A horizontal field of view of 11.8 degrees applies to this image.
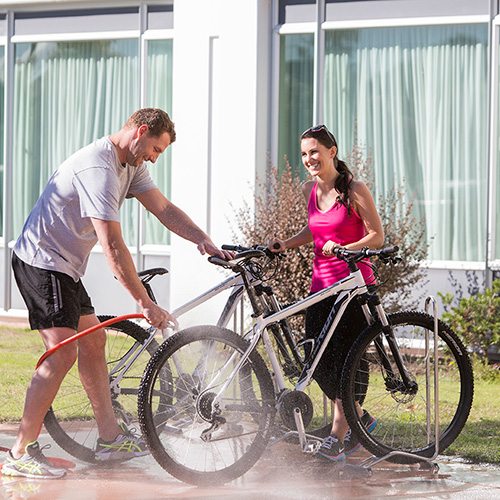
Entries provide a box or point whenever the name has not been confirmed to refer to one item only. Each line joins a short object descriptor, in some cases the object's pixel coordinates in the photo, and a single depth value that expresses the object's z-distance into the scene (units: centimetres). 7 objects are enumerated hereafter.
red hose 1164
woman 1269
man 1179
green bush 1967
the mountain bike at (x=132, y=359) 1249
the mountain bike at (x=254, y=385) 1182
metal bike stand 1243
